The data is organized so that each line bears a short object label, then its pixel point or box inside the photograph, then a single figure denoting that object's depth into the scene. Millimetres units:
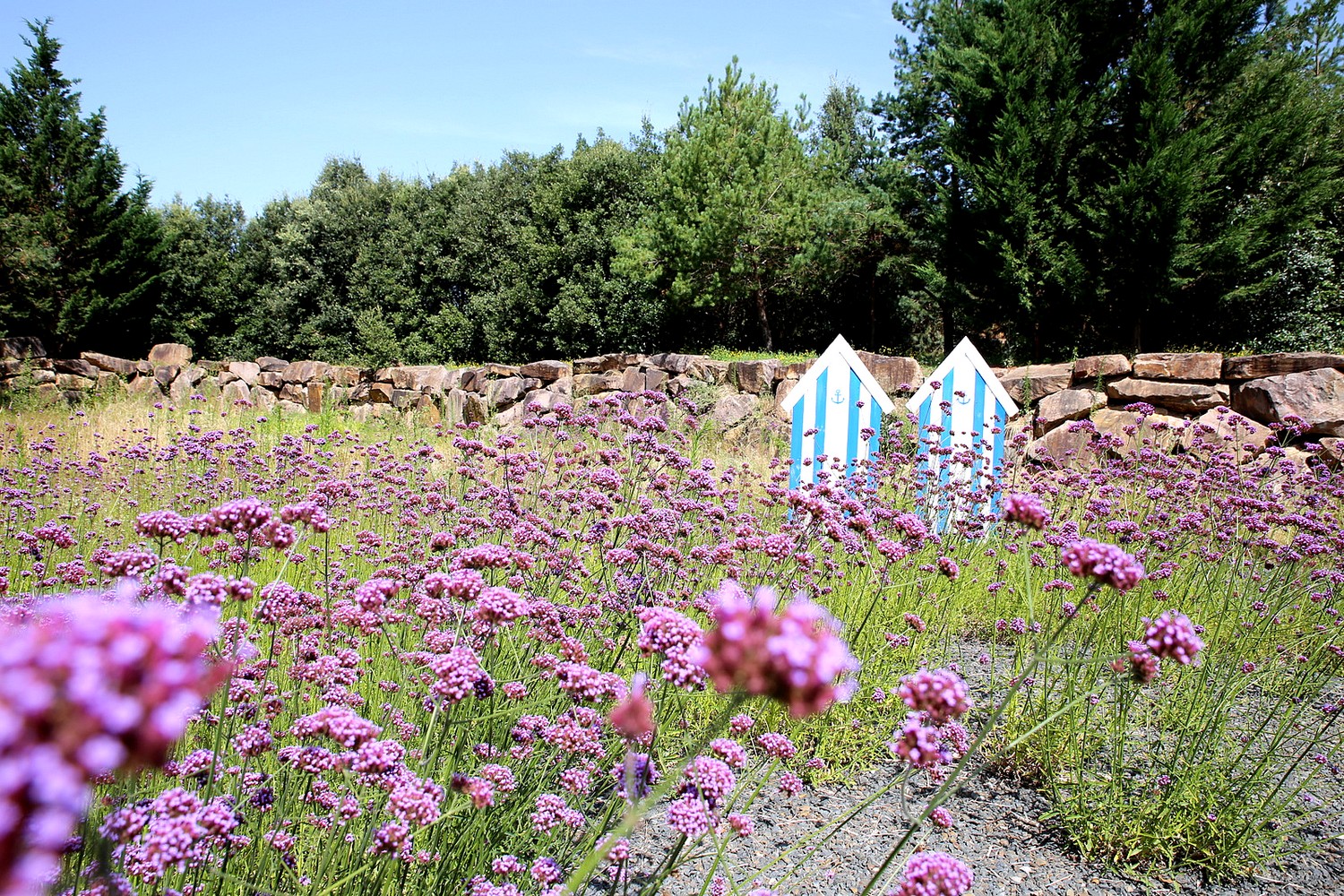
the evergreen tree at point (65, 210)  18062
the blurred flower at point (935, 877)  1268
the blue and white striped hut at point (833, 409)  6594
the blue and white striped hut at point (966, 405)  7004
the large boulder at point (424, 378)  14930
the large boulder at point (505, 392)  14023
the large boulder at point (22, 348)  15266
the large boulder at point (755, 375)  12297
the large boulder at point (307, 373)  15865
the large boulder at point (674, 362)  13266
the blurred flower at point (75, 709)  370
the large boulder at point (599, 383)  13547
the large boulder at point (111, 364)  15461
